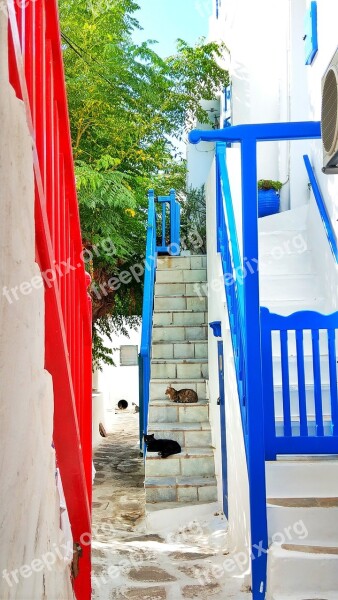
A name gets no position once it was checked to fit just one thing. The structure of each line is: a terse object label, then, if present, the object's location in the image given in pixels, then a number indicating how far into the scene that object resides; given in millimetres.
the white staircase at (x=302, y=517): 2930
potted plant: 7055
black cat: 5840
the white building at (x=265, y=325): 3180
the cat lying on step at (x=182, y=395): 6684
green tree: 7688
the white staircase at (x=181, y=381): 5758
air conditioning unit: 2994
